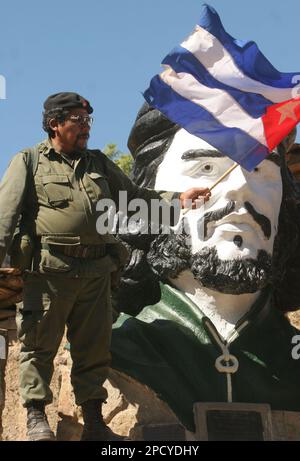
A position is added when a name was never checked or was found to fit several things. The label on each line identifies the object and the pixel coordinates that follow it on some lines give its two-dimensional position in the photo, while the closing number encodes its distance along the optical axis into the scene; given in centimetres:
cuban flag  797
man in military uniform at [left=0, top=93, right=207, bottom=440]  687
